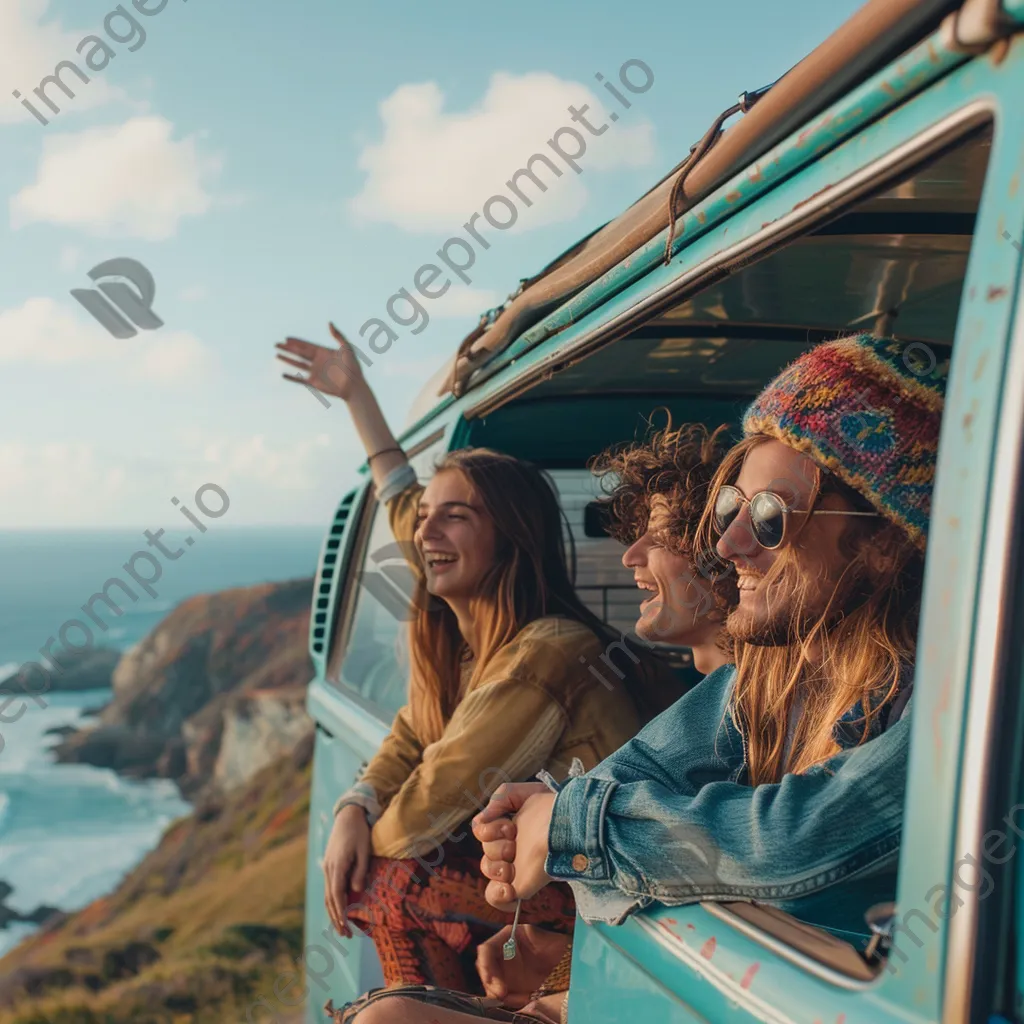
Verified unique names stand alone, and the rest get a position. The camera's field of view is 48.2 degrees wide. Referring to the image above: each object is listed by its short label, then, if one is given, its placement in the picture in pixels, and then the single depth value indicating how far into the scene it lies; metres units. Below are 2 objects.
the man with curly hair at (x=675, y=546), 2.06
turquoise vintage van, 0.92
